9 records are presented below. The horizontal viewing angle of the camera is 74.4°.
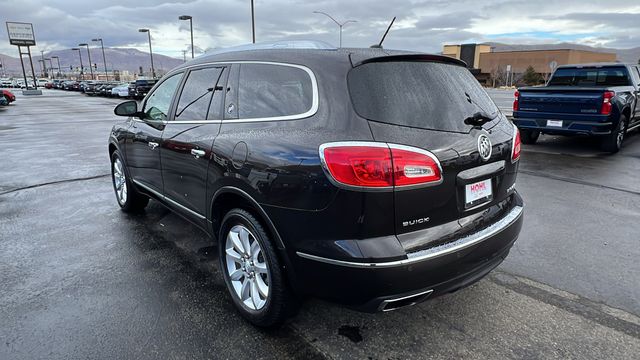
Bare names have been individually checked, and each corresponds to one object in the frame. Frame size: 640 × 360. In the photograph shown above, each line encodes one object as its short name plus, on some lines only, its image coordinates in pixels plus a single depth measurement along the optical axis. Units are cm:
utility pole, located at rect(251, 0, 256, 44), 3038
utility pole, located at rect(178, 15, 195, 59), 3562
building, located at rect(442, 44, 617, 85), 10638
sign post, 5447
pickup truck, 823
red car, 2787
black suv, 216
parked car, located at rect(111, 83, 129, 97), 3722
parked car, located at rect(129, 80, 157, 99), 3358
